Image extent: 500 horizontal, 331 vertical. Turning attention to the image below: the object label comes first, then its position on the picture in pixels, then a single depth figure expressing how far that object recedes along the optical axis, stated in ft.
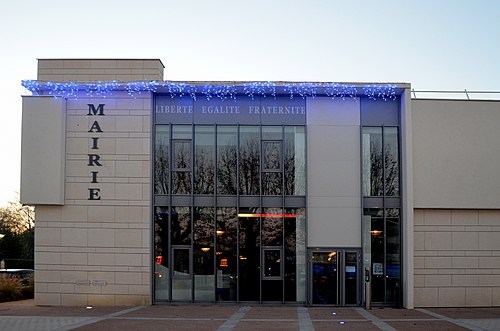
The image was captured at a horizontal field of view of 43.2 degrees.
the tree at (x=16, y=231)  152.60
